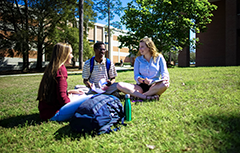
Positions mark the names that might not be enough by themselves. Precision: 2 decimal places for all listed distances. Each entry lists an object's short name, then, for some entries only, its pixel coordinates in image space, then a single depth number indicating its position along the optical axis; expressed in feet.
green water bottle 8.24
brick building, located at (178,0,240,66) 58.23
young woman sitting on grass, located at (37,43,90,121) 8.27
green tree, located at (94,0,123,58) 74.28
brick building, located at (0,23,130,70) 160.25
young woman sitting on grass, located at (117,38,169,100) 12.05
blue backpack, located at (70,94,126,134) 6.94
